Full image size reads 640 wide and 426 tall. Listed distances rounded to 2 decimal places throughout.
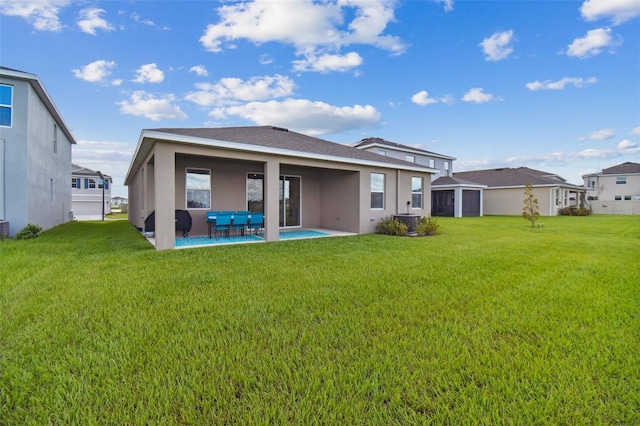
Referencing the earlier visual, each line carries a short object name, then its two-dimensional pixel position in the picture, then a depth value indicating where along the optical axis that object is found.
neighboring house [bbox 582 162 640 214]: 30.62
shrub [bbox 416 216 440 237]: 11.26
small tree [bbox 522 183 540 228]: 15.12
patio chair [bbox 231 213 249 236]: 9.60
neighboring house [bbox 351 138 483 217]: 24.12
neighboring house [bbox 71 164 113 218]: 33.16
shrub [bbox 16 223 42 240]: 10.01
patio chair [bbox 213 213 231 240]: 9.27
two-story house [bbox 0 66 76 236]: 10.19
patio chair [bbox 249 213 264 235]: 10.00
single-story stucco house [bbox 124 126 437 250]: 7.87
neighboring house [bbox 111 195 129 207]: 62.56
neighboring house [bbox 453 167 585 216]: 24.69
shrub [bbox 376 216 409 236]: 11.26
